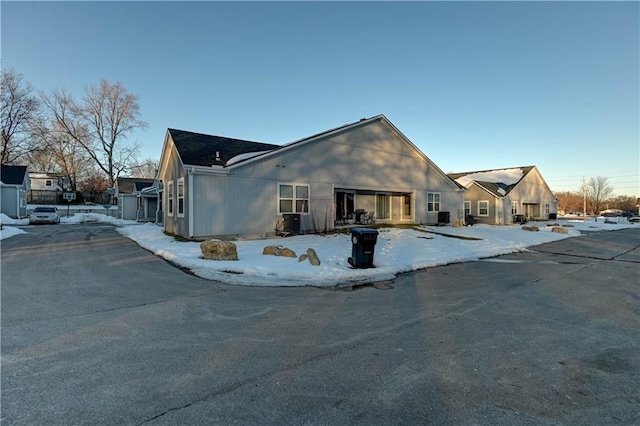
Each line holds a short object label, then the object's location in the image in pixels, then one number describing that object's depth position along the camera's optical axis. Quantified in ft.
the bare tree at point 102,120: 142.31
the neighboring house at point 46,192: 147.02
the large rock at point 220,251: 29.07
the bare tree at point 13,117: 115.85
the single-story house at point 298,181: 43.52
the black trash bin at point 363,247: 27.84
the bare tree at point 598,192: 271.41
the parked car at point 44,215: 83.90
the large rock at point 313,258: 28.02
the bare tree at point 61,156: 132.98
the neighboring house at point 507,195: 104.83
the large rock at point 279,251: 31.19
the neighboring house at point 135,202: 98.12
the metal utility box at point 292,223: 47.65
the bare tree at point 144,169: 160.56
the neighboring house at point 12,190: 90.84
